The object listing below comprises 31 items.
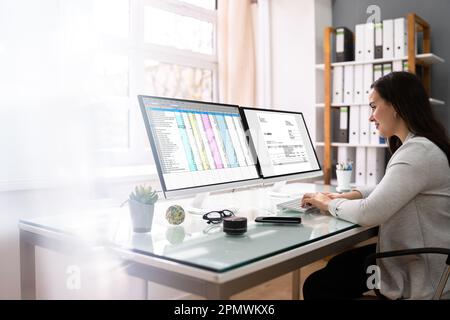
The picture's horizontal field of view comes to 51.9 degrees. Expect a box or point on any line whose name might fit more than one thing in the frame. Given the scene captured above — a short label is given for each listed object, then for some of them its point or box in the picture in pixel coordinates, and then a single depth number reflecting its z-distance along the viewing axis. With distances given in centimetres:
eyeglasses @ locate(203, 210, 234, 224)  150
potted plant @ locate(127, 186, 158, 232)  133
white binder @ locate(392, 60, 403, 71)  302
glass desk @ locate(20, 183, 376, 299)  102
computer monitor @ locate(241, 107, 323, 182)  195
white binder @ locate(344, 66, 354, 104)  324
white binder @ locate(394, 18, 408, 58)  300
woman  139
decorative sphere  146
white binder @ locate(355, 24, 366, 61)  319
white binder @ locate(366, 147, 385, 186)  319
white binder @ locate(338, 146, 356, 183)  331
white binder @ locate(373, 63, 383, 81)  311
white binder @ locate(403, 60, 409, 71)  299
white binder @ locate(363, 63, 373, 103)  315
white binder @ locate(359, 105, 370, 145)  316
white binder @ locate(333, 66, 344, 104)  329
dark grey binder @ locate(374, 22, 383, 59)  311
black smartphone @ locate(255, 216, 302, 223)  147
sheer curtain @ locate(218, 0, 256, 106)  319
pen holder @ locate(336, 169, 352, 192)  232
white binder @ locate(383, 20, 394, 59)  305
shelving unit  291
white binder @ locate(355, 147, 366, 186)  323
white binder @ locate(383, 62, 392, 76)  307
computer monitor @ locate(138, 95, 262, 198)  149
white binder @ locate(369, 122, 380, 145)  312
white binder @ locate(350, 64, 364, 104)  319
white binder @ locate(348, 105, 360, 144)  322
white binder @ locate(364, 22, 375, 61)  314
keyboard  167
